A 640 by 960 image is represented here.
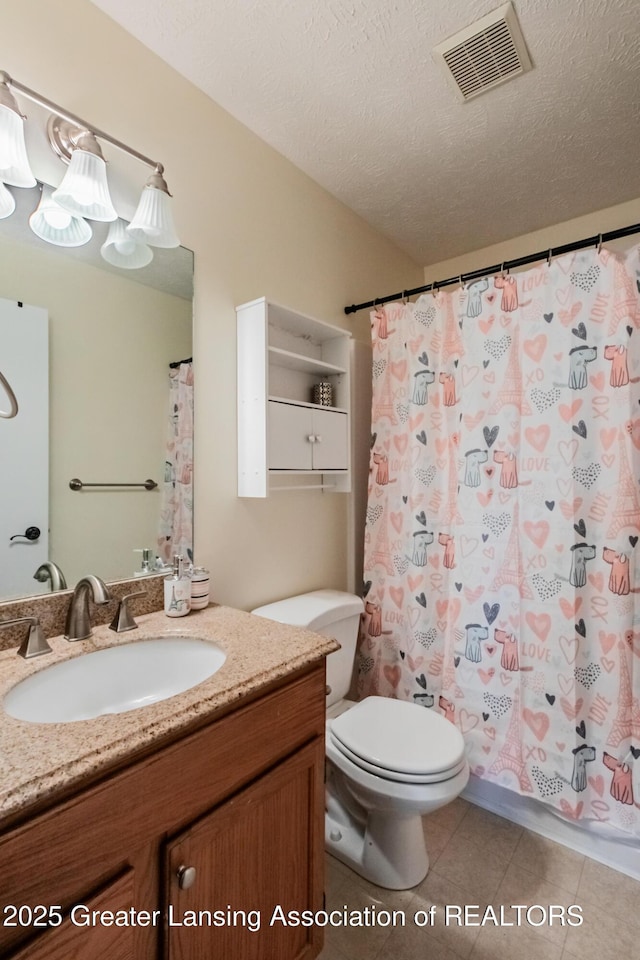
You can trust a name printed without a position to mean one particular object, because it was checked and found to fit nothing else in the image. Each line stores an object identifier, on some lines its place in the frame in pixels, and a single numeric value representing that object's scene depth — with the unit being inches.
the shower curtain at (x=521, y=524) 55.4
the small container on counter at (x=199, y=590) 49.7
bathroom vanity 23.0
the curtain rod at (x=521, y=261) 54.9
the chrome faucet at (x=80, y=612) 40.3
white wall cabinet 56.5
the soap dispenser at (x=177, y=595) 47.3
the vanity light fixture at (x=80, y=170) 36.8
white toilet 48.7
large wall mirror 40.6
